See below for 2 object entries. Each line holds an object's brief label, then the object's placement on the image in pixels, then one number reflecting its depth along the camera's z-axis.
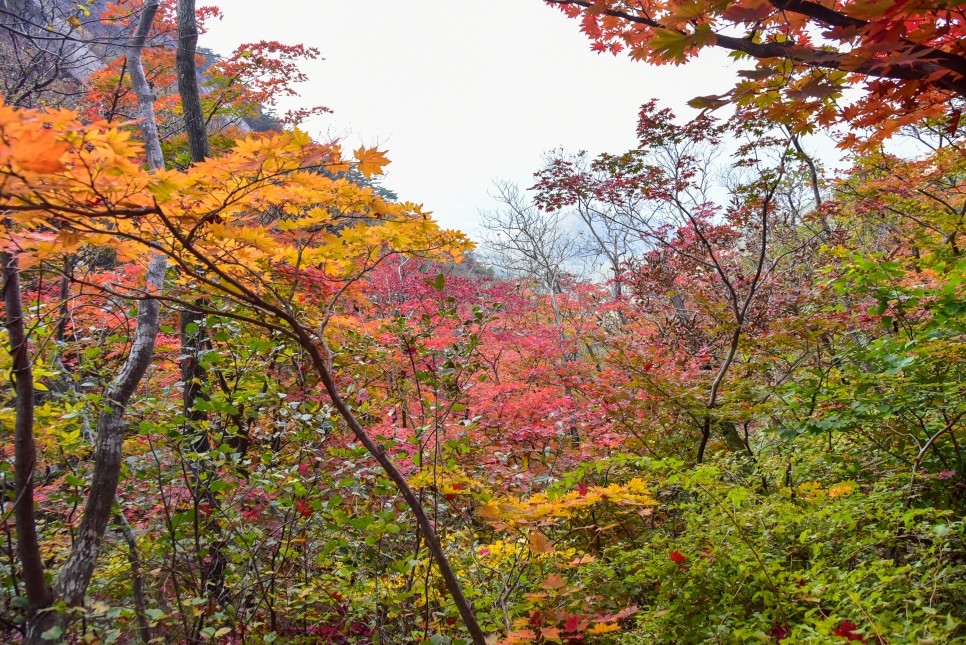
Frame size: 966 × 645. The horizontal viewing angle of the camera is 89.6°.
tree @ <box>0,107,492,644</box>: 1.19
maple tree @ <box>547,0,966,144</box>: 1.30
